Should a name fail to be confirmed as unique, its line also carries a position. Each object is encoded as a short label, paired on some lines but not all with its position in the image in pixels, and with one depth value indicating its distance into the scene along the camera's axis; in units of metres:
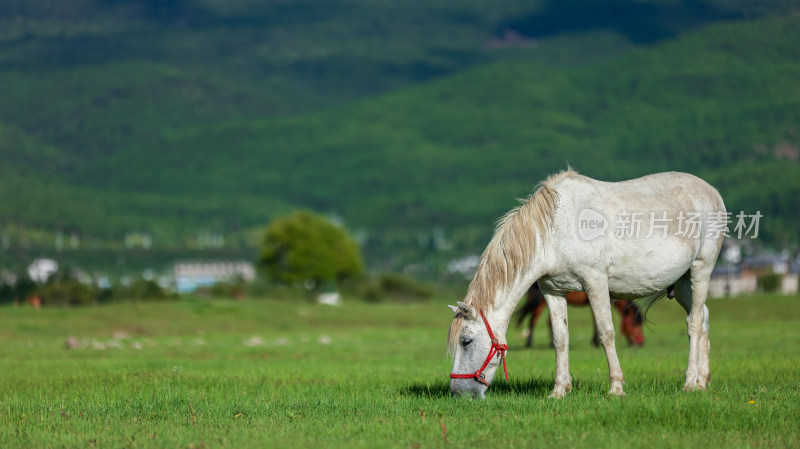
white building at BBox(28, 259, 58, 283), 178.38
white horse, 13.65
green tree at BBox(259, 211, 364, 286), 110.19
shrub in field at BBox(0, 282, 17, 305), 64.78
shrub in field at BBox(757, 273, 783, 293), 86.44
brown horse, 28.92
